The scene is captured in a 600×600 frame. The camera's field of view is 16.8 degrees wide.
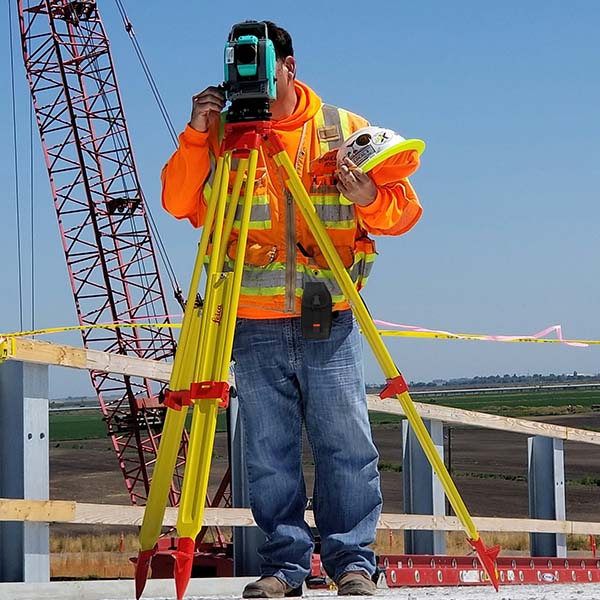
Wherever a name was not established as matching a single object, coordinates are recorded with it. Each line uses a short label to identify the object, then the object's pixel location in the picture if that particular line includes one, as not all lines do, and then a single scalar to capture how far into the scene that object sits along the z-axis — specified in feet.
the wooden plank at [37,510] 21.22
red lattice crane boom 176.09
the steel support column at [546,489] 40.17
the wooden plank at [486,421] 31.46
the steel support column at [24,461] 22.28
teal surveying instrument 18.89
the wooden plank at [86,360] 22.13
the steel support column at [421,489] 33.87
